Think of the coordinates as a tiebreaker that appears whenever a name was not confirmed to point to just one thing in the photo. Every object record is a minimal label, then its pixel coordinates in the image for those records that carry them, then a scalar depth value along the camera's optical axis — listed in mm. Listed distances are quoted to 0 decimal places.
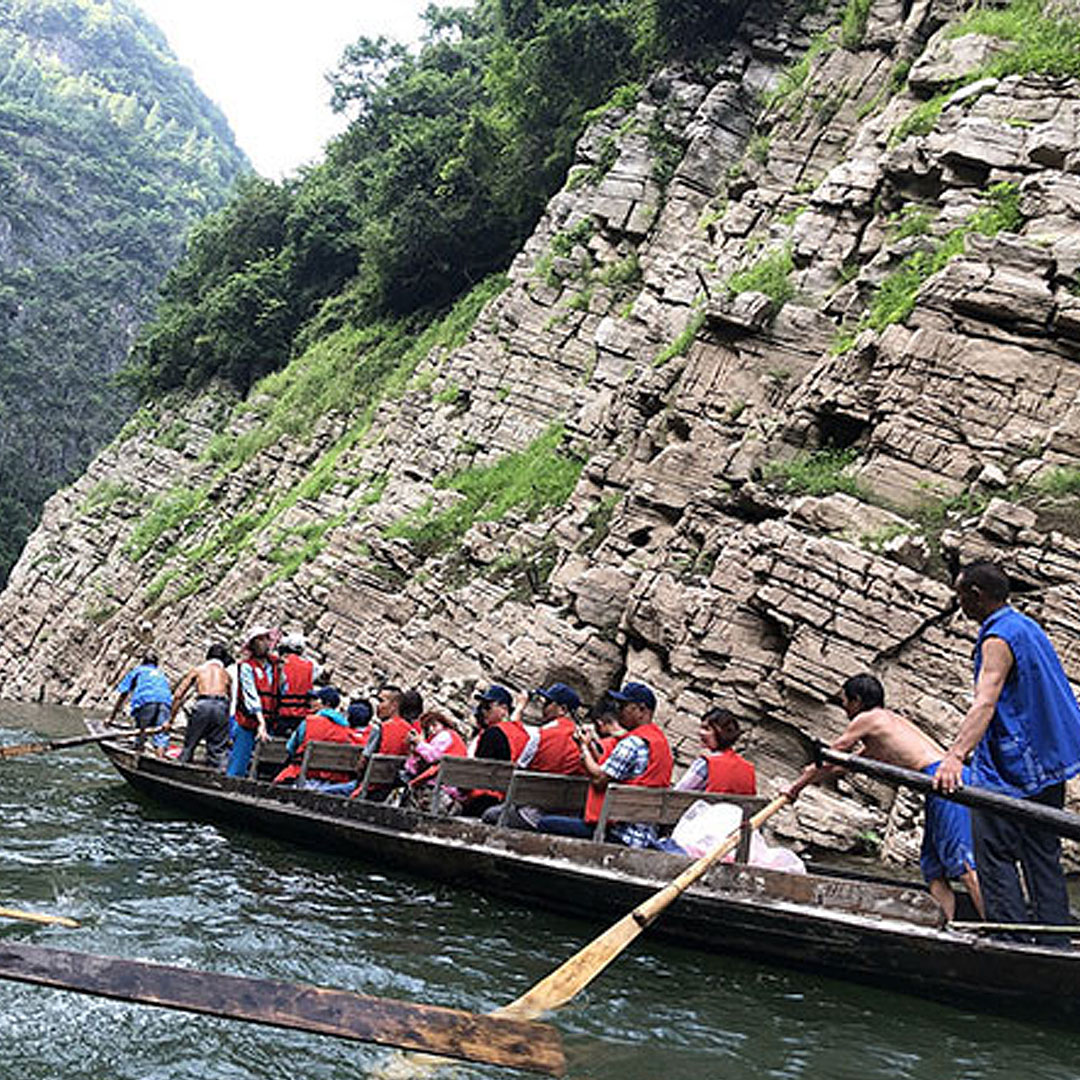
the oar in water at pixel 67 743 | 13320
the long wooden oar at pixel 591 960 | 4910
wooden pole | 5988
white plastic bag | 8320
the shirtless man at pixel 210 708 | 13211
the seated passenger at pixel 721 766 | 8641
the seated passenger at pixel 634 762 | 8703
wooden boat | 6508
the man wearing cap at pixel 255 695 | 12211
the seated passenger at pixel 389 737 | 11242
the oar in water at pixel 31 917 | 6125
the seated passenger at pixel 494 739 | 10141
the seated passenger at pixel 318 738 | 11500
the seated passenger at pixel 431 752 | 10750
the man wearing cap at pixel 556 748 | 9664
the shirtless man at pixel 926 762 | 7023
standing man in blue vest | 6352
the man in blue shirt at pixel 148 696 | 14766
